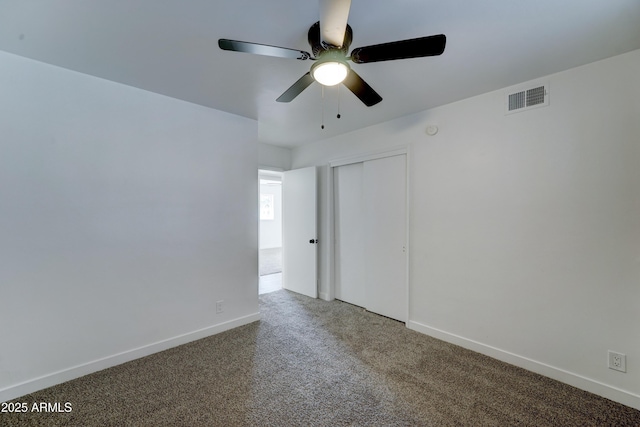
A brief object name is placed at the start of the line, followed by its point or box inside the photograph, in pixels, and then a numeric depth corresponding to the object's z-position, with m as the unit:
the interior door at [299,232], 4.12
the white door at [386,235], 3.19
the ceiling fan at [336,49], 1.17
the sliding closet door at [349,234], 3.71
